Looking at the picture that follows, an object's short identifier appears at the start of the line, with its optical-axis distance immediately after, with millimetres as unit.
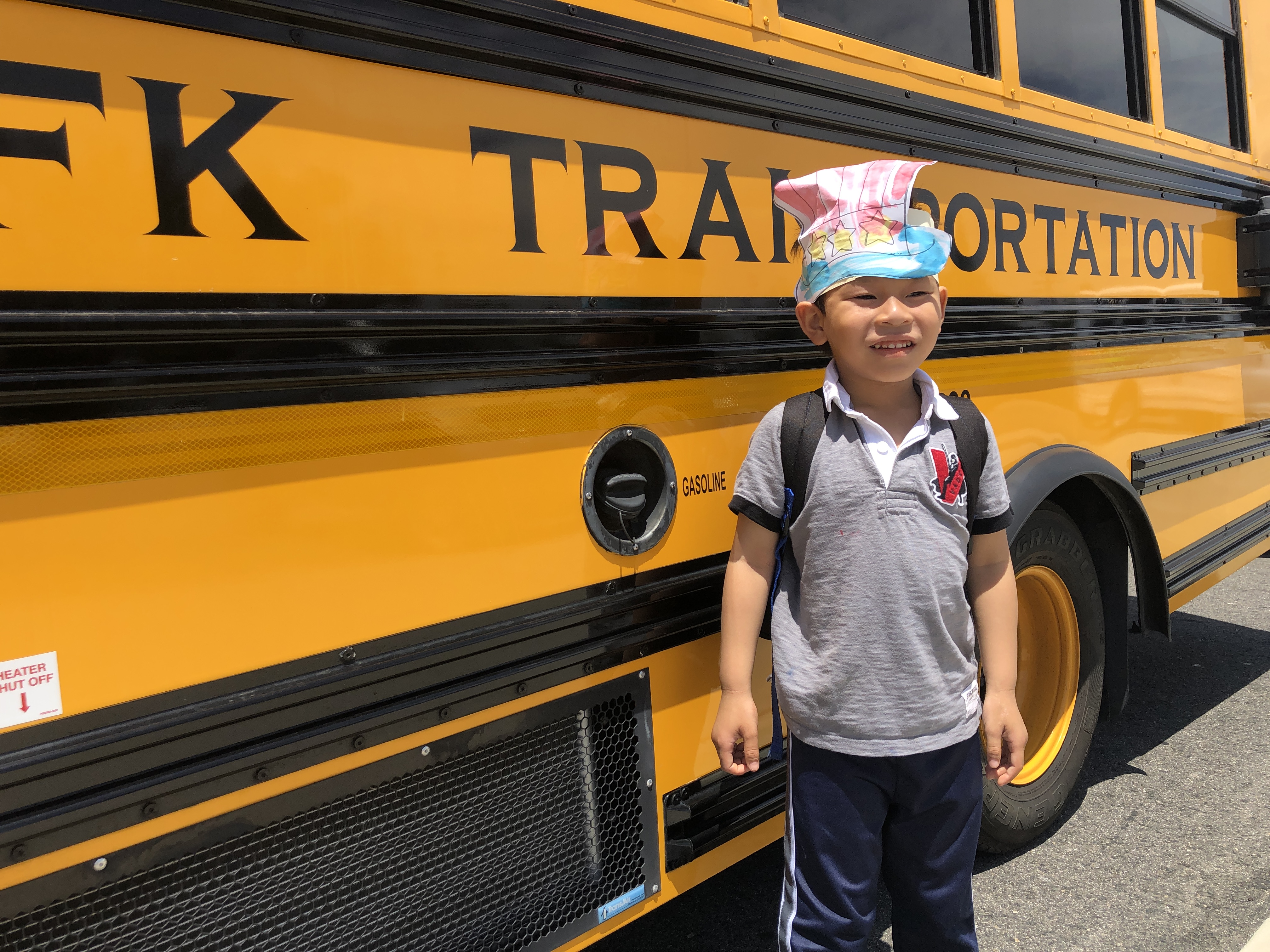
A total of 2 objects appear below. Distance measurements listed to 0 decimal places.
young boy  1396
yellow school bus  1029
